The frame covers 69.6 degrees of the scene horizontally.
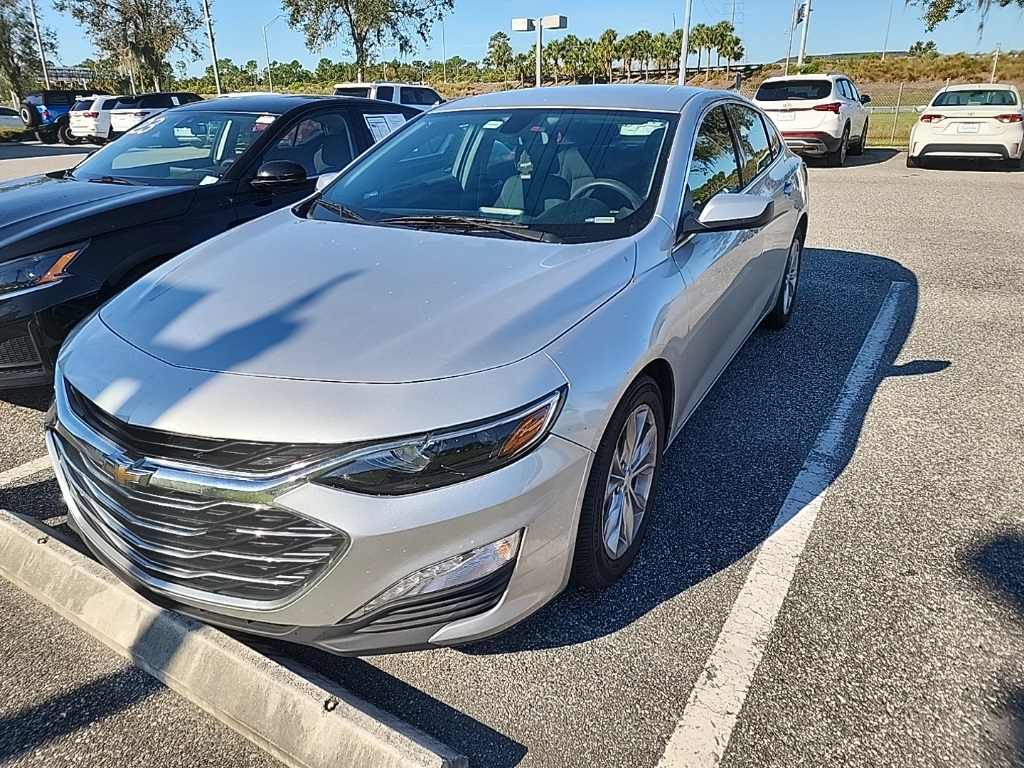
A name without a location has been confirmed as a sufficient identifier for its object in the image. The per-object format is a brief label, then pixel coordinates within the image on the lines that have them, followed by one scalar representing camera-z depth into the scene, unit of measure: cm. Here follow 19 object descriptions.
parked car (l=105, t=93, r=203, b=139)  2020
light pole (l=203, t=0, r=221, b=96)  3334
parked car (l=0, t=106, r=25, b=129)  2756
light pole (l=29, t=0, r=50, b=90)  3953
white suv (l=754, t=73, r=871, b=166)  1386
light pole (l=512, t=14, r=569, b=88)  1812
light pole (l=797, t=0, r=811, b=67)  2756
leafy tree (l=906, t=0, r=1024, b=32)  3097
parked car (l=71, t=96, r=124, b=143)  2142
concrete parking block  181
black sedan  357
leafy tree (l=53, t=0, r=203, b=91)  3522
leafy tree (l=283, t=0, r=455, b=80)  3031
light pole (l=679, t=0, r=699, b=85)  2228
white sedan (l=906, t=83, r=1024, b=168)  1283
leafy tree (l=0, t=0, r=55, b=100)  3947
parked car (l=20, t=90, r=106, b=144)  2538
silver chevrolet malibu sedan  182
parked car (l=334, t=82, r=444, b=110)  1541
